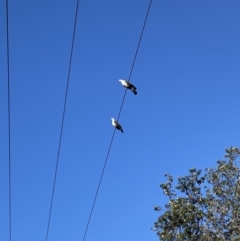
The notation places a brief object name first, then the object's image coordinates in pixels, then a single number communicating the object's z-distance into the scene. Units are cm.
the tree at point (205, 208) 2144
